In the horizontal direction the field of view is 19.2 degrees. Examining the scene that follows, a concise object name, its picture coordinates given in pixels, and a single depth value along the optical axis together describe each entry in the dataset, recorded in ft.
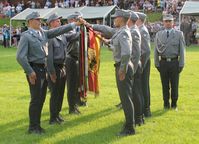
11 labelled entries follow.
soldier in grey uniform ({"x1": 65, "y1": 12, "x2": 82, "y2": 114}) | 41.12
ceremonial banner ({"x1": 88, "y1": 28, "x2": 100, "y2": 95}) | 40.80
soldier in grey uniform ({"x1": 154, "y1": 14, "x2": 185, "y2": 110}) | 42.01
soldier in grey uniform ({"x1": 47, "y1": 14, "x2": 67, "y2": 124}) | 36.80
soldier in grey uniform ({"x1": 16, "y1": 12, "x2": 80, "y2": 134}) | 32.93
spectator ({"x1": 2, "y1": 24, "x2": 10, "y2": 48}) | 155.77
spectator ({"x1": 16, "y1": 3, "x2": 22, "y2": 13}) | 189.03
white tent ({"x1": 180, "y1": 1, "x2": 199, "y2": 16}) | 134.16
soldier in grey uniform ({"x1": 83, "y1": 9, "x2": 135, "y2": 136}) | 31.70
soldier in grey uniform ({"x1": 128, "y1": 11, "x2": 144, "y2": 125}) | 34.40
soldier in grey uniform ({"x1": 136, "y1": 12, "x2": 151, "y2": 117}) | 39.04
